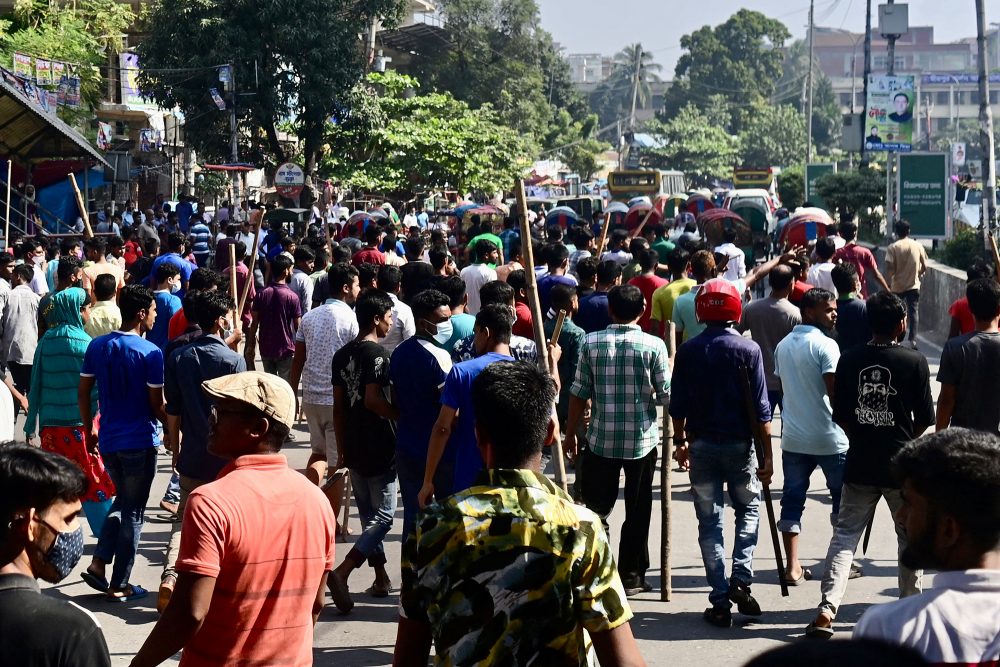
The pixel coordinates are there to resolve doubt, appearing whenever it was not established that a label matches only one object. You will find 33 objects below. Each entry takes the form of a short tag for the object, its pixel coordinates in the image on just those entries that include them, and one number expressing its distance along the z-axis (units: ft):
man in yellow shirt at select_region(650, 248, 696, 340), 69.31
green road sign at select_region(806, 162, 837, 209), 308.40
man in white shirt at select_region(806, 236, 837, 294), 83.51
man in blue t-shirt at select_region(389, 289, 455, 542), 44.98
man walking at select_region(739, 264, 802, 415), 61.52
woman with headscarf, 52.70
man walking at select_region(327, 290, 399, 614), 47.18
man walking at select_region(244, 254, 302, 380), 76.43
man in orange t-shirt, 23.82
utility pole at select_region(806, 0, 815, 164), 408.87
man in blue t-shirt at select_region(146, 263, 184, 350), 65.21
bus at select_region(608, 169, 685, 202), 339.77
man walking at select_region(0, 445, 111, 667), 18.44
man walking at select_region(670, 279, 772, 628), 45.29
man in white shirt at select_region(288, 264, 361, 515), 55.88
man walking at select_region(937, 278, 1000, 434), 45.42
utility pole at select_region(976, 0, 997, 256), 154.30
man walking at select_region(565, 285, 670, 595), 47.57
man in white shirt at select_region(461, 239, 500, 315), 79.30
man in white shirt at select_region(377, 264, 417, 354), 59.06
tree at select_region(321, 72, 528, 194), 256.52
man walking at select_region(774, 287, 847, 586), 48.49
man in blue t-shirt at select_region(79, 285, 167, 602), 48.49
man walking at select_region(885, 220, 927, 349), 99.25
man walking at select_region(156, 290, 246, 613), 44.98
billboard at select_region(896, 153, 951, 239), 176.45
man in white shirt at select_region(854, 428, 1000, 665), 18.11
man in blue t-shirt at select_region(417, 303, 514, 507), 39.93
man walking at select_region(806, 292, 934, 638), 41.65
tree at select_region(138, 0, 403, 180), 239.91
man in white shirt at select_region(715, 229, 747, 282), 99.41
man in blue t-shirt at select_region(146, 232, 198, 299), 81.66
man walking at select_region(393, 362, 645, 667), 21.07
